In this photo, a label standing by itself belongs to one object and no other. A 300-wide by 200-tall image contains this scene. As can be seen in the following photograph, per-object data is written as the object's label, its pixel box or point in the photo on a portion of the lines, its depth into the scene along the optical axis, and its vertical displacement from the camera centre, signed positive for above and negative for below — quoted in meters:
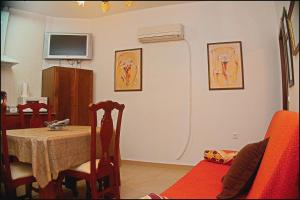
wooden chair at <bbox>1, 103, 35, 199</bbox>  1.21 -0.42
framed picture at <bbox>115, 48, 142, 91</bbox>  2.11 +0.33
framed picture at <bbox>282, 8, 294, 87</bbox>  1.30 +0.27
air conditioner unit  2.48 +0.80
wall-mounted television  2.15 +0.63
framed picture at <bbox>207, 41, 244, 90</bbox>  2.33 +0.39
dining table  1.19 -0.29
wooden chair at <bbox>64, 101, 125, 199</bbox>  1.35 -0.42
